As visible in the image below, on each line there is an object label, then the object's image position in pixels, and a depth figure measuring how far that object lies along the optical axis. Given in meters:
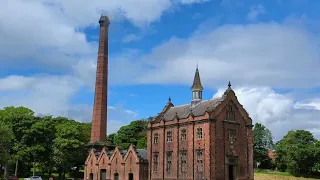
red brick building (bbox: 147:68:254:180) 47.16
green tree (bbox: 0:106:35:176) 65.44
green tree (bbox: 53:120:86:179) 68.69
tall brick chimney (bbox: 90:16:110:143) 73.19
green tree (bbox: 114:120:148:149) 100.38
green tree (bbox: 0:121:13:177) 48.98
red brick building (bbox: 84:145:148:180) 54.53
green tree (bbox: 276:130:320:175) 80.38
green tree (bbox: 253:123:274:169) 95.94
